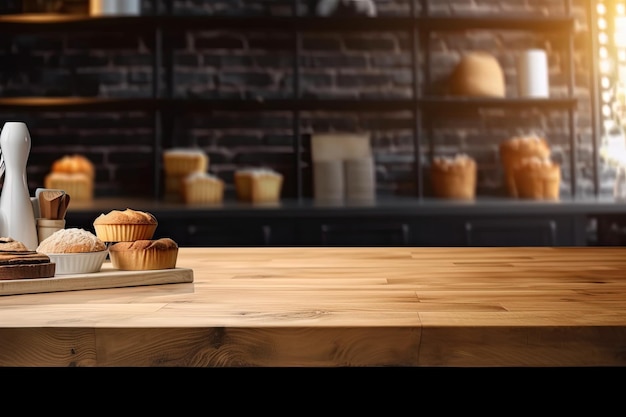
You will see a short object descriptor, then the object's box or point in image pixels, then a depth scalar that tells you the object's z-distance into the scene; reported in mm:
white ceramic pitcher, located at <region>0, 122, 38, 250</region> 1139
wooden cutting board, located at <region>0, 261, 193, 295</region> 938
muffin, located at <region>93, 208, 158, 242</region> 1117
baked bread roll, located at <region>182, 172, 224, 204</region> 3256
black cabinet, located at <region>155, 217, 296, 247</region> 2975
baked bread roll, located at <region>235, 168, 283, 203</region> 3342
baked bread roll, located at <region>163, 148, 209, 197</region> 3408
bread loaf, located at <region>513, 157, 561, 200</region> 3338
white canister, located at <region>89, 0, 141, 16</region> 3465
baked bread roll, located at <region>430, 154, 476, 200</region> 3465
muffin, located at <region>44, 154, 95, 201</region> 3330
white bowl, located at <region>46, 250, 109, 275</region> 1025
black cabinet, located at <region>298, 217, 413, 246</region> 3021
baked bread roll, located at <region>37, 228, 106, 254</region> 1029
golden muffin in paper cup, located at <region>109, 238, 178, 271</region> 1059
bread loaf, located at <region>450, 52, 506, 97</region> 3496
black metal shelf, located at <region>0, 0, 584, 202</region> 3445
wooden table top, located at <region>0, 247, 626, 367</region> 693
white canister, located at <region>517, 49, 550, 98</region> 3539
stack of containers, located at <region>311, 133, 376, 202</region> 3398
